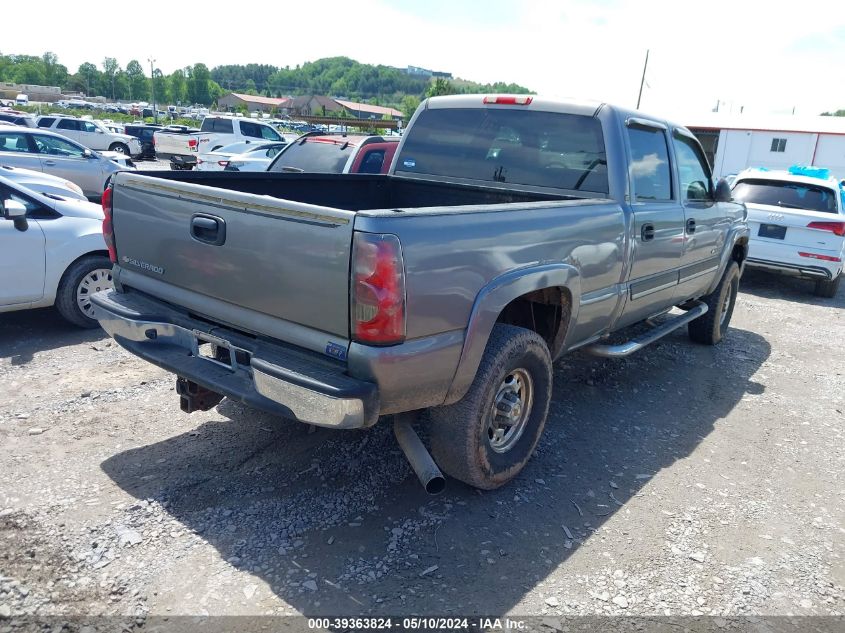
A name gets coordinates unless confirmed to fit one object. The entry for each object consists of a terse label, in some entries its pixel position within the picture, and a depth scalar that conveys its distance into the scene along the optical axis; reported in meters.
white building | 32.84
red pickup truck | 7.72
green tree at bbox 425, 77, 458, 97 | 71.36
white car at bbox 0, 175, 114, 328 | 5.43
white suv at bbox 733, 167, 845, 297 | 9.02
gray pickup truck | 2.71
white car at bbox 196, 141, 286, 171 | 13.30
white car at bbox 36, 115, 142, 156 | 23.33
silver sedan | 13.36
